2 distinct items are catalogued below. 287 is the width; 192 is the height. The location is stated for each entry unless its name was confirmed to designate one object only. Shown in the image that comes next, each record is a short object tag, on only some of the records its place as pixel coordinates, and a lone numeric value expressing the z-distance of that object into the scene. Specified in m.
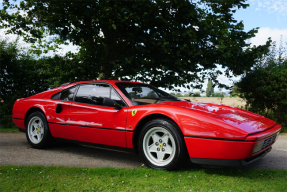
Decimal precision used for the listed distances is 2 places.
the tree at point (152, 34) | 7.27
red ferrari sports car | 2.99
